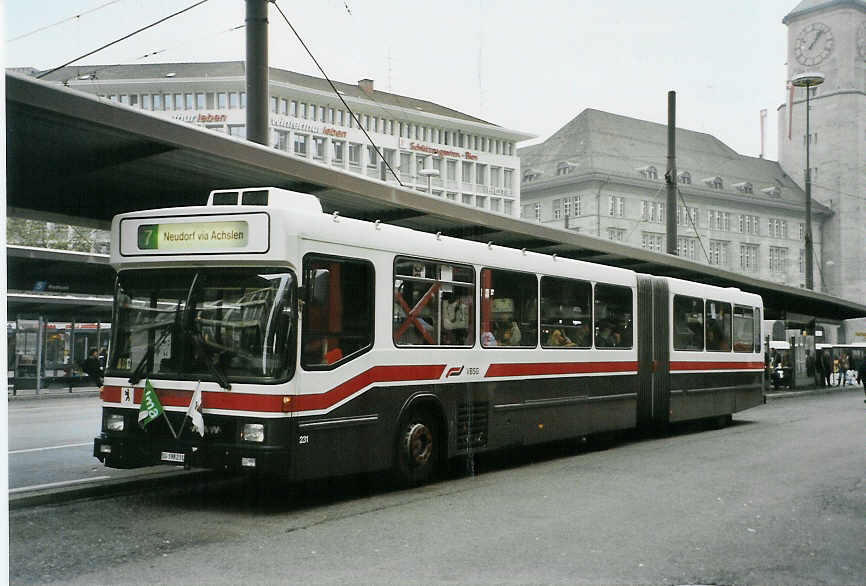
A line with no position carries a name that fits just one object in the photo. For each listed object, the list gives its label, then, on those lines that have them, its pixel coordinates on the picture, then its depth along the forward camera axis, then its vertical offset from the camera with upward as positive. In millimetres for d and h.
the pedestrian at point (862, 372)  30361 -613
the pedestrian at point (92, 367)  24612 -495
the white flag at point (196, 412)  9305 -580
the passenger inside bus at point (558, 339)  14227 +153
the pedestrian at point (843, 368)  49638 -821
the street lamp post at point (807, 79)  20803 +5879
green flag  9547 -550
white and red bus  9336 +66
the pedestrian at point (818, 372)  44656 -889
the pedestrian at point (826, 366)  45644 -658
